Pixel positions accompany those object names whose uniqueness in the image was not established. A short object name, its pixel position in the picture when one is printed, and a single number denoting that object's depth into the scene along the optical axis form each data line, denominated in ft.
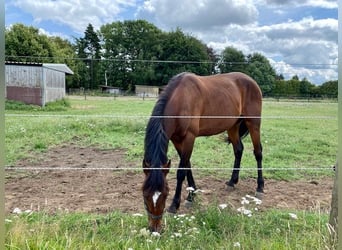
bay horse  8.68
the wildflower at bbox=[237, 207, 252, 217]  7.82
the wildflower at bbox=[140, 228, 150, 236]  7.33
